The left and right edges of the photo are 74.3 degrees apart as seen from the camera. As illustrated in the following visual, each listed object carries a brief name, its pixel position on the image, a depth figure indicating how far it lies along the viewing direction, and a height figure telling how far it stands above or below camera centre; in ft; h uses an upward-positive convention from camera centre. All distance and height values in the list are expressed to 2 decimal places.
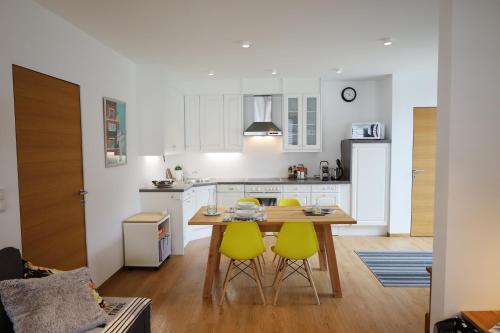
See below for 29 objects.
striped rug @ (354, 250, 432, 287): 12.14 -4.78
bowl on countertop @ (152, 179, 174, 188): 15.39 -1.50
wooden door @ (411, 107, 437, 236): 17.60 -1.08
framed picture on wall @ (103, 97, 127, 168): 12.32 +0.73
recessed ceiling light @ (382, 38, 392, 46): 11.61 +3.89
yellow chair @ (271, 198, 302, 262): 13.47 -2.15
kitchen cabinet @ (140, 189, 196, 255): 14.92 -2.58
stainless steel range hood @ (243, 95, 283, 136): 18.04 +2.15
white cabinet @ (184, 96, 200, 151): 18.54 +1.63
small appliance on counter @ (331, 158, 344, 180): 18.66 -1.18
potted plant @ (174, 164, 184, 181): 18.03 -1.22
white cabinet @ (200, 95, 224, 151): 18.53 +1.57
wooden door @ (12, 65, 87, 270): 8.09 -0.48
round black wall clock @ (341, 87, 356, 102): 19.11 +3.26
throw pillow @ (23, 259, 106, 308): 6.57 -2.45
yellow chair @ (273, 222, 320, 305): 10.12 -2.84
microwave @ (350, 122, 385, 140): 17.67 +1.04
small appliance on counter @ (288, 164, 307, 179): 18.97 -1.22
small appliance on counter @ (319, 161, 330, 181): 18.44 -1.27
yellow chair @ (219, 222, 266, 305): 10.07 -2.81
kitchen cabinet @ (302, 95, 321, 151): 18.35 +1.53
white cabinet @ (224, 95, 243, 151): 18.51 +1.56
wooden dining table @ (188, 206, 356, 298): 10.35 -2.52
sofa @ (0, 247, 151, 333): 5.96 -3.24
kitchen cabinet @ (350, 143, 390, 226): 17.62 -1.71
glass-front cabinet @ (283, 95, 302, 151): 18.38 +1.54
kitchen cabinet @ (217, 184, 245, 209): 17.94 -2.25
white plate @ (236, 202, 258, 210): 11.44 -1.93
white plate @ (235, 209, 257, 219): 10.81 -2.07
